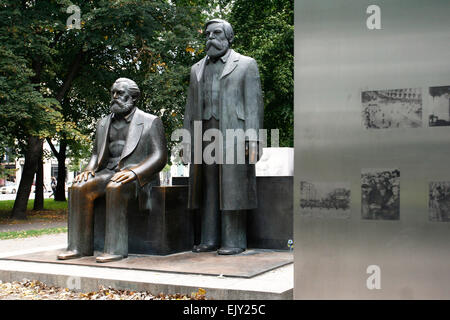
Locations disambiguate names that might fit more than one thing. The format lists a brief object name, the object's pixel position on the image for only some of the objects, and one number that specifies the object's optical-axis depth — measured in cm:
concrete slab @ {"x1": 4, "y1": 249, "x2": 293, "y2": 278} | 562
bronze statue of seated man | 654
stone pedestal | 737
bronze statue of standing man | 693
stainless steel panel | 239
